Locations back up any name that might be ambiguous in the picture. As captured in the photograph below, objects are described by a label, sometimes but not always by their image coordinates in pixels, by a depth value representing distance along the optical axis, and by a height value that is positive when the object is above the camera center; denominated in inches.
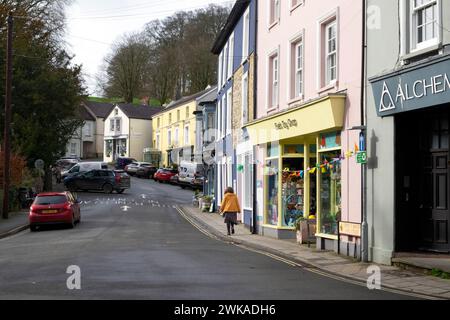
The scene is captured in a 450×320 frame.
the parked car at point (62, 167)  2180.1 +50.3
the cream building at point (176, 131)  2620.6 +231.4
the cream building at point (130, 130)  3225.9 +270.4
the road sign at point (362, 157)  543.5 +22.3
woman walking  844.0 -37.4
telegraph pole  1120.2 +87.8
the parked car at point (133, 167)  2573.8 +55.9
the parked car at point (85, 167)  1951.3 +41.1
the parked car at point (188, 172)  2050.9 +29.3
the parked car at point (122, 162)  2807.8 +83.1
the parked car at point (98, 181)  1834.4 -3.5
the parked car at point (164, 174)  2346.6 +24.9
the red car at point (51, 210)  947.3 -47.1
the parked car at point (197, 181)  2044.8 -0.8
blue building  987.3 +149.2
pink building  596.4 +70.7
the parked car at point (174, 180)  2246.7 +2.2
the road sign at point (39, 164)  1510.8 +38.4
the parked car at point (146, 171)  2554.1 +38.9
